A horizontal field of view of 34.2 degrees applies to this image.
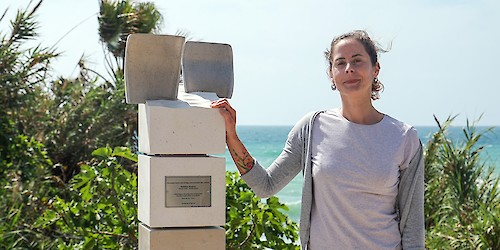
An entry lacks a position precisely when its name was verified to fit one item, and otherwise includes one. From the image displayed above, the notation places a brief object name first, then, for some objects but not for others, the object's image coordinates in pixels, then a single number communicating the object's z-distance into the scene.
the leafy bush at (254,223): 4.27
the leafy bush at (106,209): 4.35
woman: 2.50
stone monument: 2.86
